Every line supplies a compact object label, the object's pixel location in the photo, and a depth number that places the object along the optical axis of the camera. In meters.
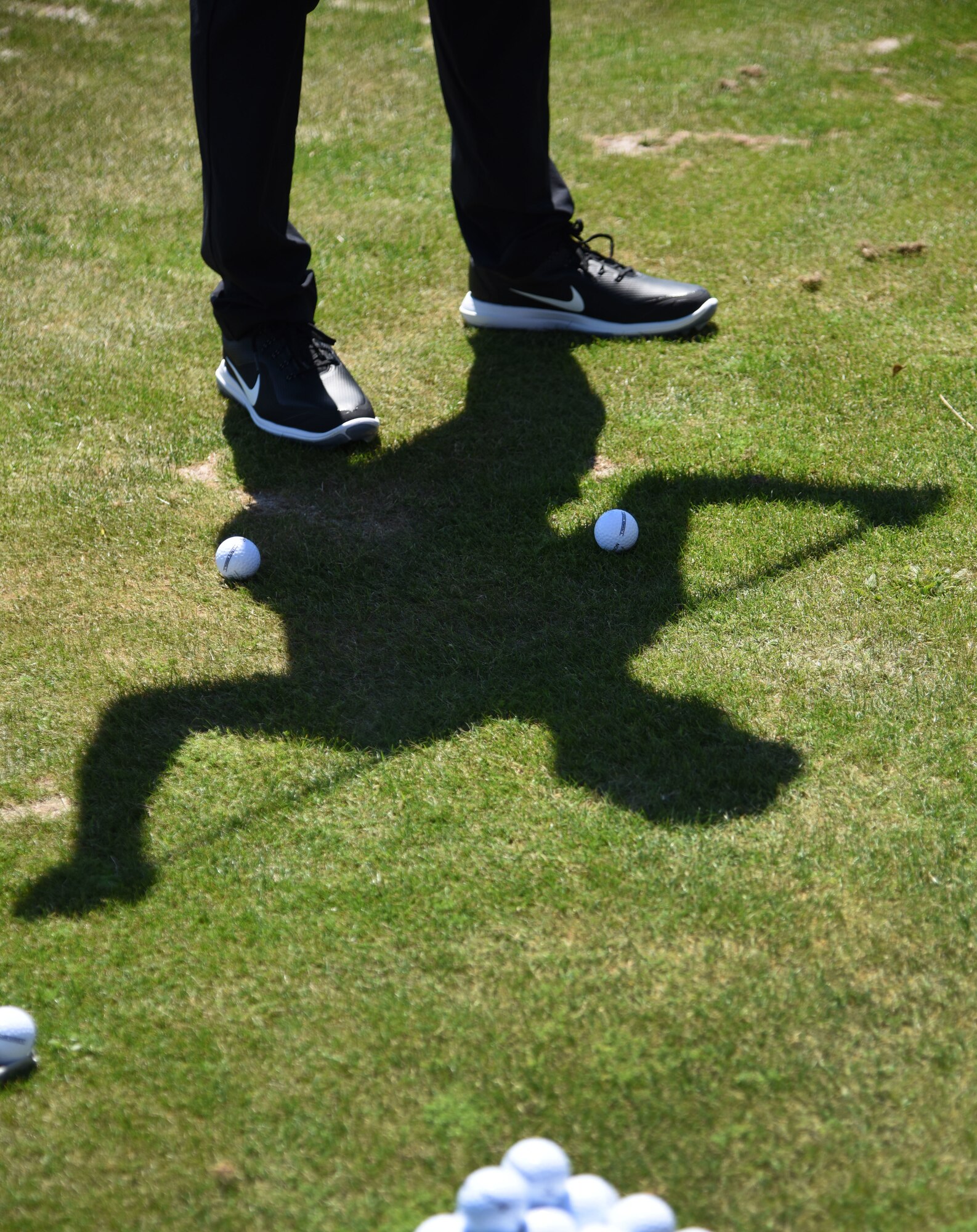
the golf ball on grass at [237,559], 5.89
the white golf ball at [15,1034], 5.50
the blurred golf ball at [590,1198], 5.39
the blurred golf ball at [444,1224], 5.39
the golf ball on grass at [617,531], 5.89
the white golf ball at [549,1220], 5.37
